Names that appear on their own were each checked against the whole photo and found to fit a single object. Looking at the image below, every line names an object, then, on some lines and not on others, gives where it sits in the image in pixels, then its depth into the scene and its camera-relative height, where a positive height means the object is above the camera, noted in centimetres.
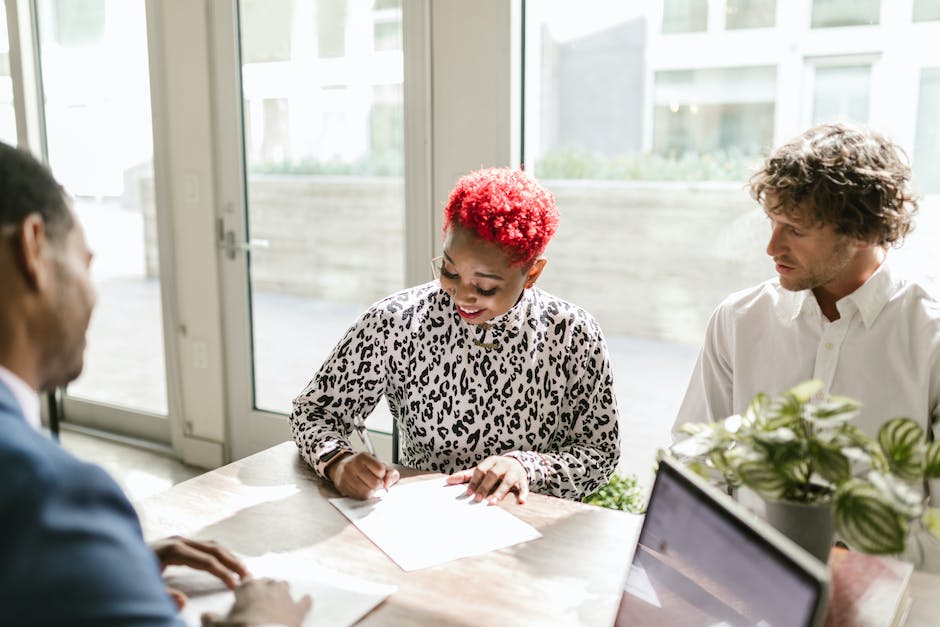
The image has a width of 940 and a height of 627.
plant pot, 90 -39
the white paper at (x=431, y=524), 123 -55
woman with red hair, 158 -39
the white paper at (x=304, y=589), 104 -55
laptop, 75 -40
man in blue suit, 66 -24
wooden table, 108 -56
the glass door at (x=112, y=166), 367 +0
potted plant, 78 -30
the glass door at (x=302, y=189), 305 -9
